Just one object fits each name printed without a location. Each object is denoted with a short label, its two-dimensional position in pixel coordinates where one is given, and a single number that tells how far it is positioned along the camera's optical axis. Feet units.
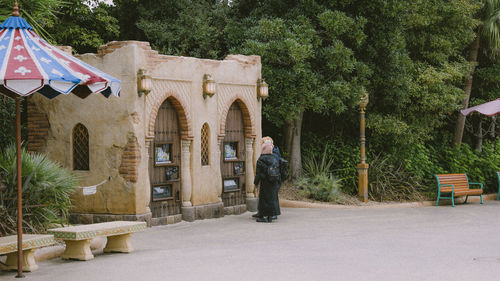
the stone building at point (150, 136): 44.86
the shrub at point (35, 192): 35.19
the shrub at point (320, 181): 60.59
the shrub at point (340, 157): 65.87
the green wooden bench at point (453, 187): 59.67
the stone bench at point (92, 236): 31.48
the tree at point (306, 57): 58.29
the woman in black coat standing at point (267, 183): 47.24
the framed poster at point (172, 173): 48.16
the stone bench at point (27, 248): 28.84
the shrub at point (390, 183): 63.16
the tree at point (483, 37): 70.90
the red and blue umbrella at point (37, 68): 26.08
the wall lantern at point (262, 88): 54.85
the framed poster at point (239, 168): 54.39
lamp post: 61.00
